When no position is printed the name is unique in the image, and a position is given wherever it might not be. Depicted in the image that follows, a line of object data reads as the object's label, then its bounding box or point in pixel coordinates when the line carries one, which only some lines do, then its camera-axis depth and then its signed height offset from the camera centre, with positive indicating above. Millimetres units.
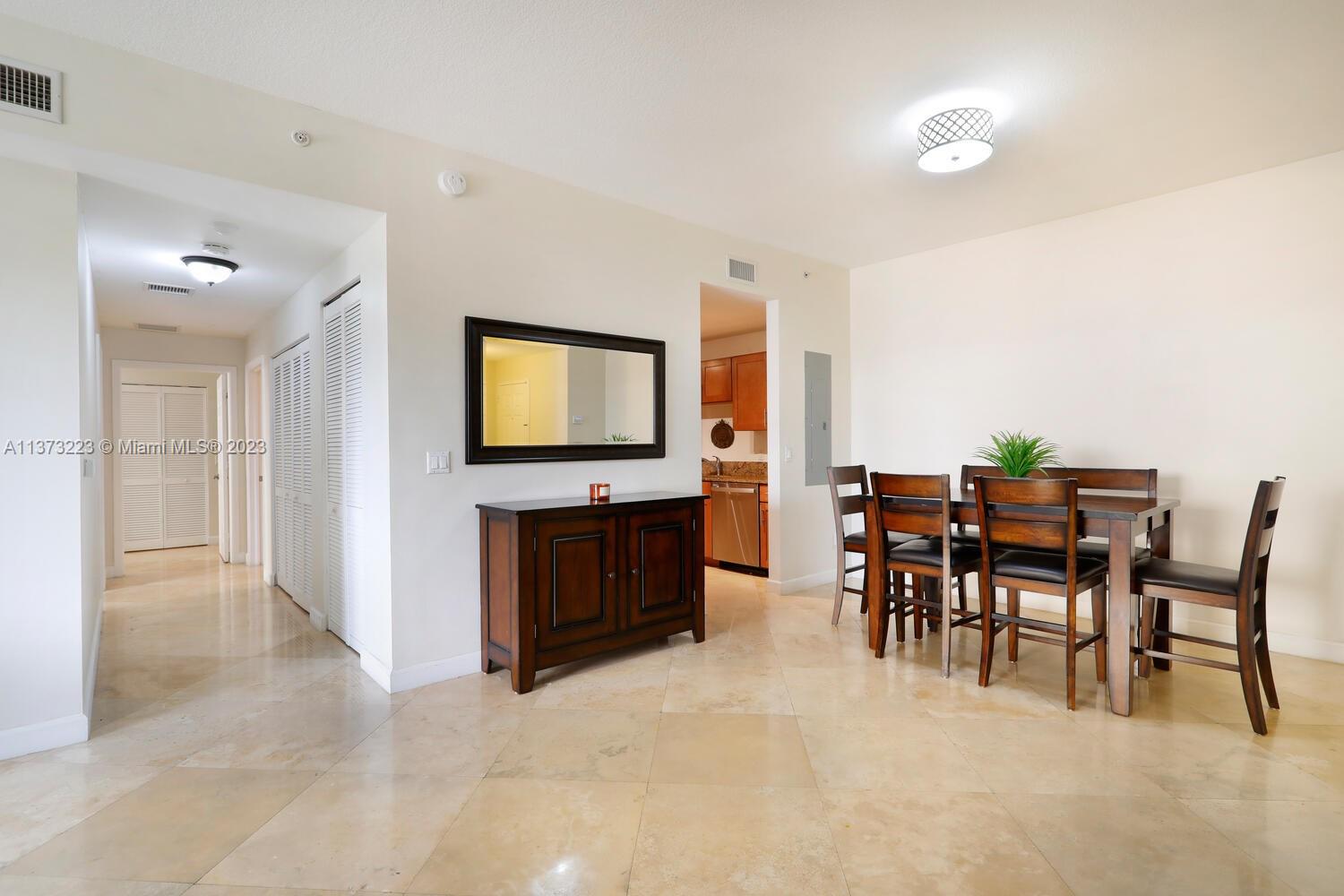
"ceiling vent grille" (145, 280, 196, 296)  4340 +1104
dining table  2668 -551
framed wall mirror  3273 +283
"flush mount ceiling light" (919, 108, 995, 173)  2809 +1366
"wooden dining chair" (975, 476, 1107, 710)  2727 -556
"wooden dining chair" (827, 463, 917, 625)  3799 -403
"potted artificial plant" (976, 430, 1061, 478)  3387 -85
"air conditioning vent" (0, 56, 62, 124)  2176 +1252
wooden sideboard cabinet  2971 -669
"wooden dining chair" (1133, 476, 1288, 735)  2498 -618
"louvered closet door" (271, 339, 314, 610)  4297 -176
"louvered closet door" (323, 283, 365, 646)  3451 -44
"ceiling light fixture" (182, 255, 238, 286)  3568 +1030
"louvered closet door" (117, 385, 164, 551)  7090 -306
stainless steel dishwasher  5535 -699
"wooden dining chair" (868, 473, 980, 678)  3141 -557
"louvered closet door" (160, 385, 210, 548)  7348 -256
